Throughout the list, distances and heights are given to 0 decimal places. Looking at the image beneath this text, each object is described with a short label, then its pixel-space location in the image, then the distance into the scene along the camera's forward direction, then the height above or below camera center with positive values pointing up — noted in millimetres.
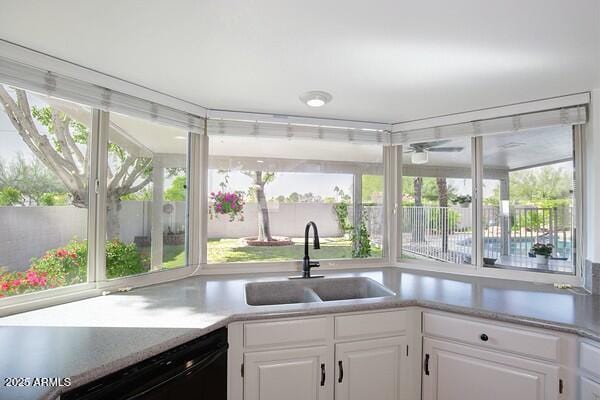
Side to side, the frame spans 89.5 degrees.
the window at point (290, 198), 2344 +70
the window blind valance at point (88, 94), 1390 +599
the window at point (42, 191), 1443 +75
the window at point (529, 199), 2020 +57
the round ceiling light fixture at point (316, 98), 1866 +686
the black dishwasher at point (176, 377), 1008 -640
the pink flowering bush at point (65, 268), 1460 -335
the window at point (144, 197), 1824 +62
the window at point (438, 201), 2371 +47
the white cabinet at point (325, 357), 1491 -791
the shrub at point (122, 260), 1790 -328
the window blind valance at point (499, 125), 1889 +570
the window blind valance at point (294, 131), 2215 +584
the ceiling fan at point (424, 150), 2443 +471
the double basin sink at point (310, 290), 2029 -581
